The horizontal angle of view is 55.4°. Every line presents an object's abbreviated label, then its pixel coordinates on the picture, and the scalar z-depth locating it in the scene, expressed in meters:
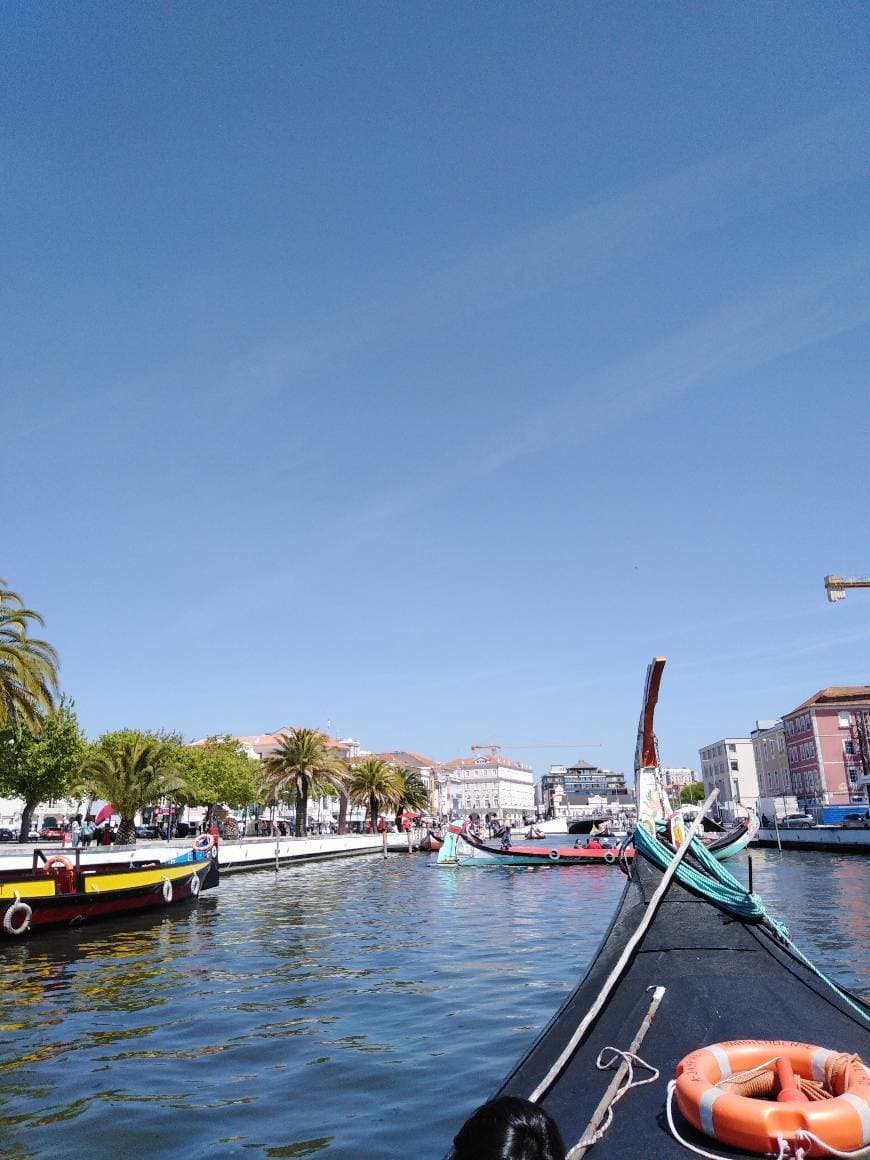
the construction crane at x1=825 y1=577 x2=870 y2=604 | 60.87
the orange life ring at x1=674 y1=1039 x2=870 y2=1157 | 3.70
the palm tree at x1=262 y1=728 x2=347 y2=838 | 53.03
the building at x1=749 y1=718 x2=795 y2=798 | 93.44
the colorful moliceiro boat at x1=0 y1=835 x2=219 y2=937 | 19.17
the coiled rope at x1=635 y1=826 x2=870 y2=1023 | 8.04
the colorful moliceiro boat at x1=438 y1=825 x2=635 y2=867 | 41.75
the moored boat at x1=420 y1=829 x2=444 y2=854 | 60.38
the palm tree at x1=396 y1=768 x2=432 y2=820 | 83.57
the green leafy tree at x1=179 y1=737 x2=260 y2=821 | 57.50
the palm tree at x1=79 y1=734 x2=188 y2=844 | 39.66
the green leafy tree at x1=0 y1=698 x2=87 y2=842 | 41.72
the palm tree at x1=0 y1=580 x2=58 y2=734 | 28.09
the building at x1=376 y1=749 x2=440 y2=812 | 161.43
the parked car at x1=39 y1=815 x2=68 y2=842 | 46.12
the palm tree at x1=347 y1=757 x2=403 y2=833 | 66.12
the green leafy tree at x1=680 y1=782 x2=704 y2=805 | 146.00
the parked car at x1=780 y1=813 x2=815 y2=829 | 59.25
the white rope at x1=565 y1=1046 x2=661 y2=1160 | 4.09
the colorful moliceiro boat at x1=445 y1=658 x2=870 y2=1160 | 3.84
